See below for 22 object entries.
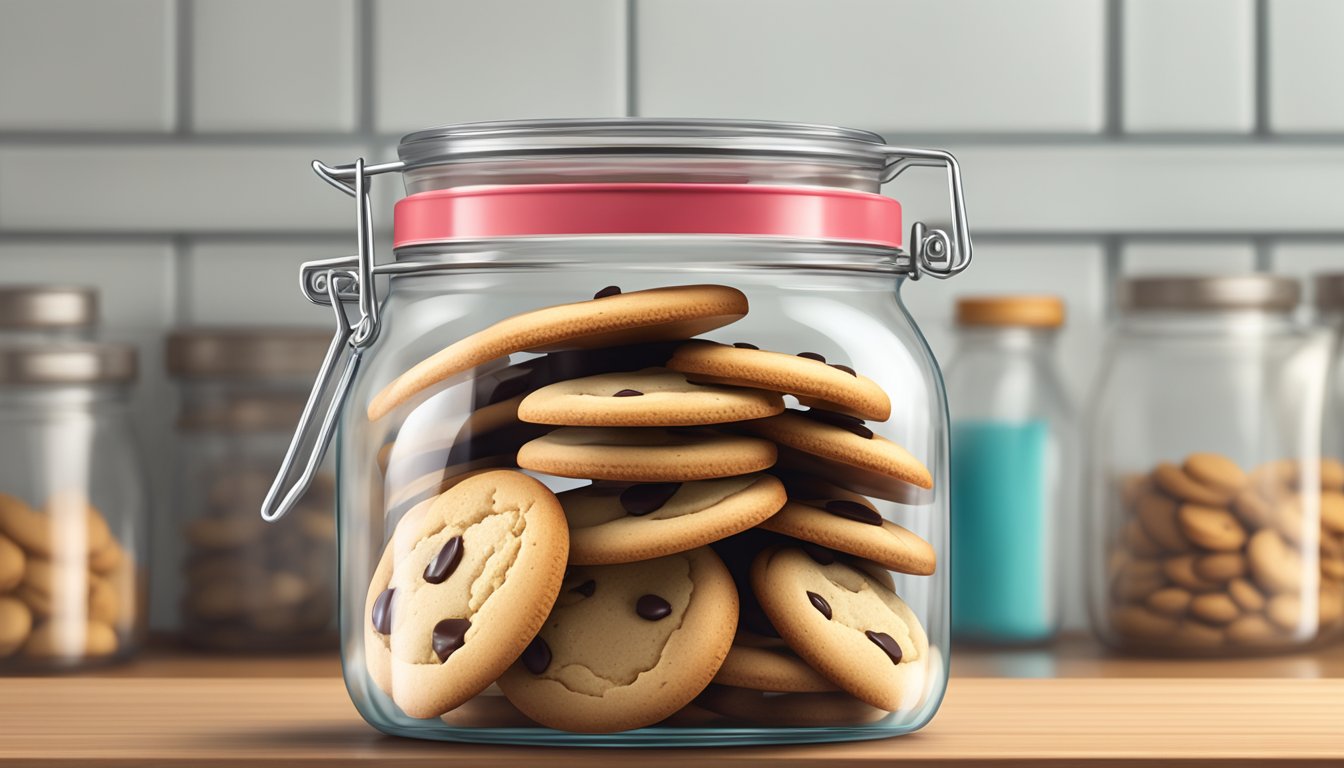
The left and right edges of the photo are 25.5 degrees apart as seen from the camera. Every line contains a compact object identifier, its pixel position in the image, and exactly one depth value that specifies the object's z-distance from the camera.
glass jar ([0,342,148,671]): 1.00
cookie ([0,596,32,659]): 0.99
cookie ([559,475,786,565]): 0.81
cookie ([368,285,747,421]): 0.82
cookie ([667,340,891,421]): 0.82
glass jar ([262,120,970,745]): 0.82
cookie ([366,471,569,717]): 0.81
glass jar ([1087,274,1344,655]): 1.03
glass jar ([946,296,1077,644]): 1.05
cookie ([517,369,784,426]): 0.81
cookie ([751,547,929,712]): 0.83
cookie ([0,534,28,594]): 0.99
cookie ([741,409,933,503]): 0.83
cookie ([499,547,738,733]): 0.82
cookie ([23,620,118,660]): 0.99
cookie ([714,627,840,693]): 0.83
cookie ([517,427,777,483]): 0.82
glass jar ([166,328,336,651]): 1.03
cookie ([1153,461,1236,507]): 1.03
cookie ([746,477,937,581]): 0.84
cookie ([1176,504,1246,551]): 1.02
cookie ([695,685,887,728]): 0.84
